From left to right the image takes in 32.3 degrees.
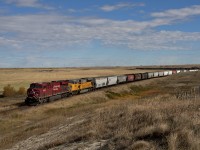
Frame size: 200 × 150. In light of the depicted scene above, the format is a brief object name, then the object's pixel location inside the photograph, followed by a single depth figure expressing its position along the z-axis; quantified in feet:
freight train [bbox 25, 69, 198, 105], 149.38
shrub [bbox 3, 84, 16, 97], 208.85
